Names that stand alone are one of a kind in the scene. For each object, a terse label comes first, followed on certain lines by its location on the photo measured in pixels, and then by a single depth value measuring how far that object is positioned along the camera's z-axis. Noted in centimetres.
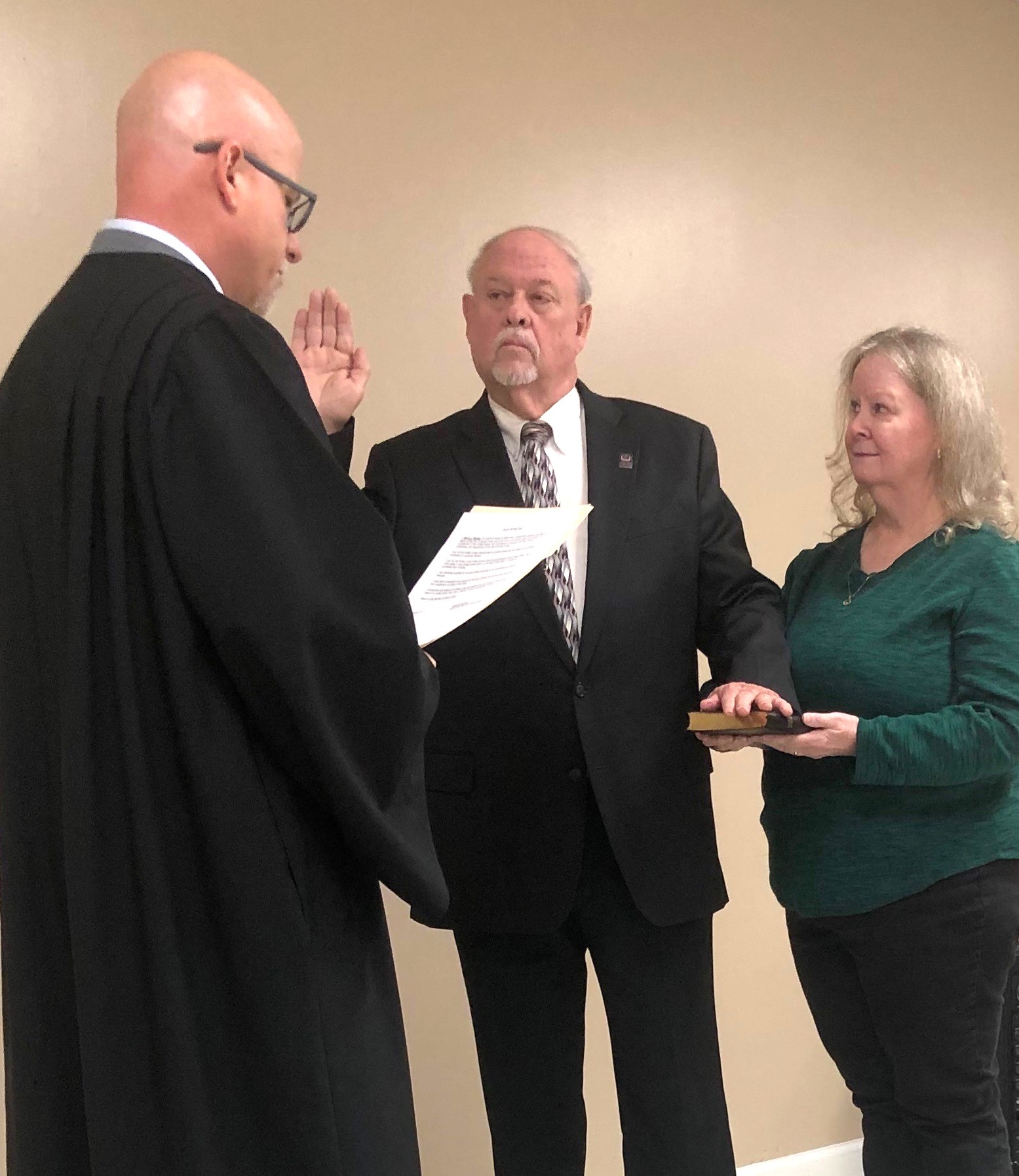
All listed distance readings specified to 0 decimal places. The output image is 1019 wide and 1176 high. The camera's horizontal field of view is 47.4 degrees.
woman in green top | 176
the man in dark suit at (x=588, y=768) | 178
